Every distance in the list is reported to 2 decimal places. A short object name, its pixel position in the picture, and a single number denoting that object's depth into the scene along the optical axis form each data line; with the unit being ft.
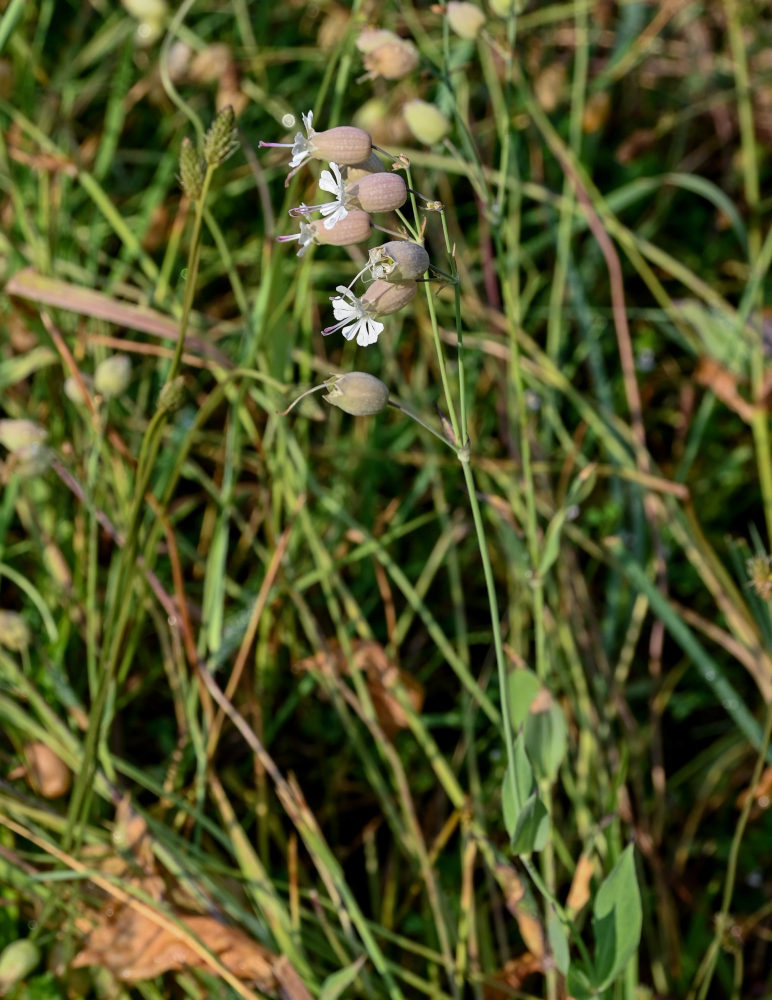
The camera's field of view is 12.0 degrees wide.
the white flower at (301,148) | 2.75
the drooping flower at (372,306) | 2.74
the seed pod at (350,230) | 2.77
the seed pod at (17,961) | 2.99
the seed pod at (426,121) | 3.06
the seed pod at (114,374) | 3.11
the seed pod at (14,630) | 3.09
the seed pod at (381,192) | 2.73
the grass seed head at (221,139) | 2.79
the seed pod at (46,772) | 3.15
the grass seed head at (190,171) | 2.80
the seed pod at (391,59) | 3.01
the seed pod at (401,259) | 2.72
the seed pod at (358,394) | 2.79
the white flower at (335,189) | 2.74
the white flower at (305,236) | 2.75
